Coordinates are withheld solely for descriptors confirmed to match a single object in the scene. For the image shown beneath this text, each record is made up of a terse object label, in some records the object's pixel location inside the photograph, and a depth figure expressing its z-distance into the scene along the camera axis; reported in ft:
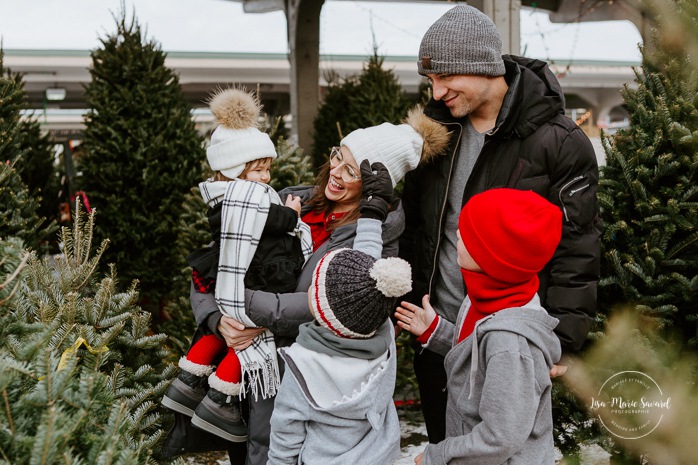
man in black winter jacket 7.30
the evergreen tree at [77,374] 4.25
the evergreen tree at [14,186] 15.07
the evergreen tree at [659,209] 8.85
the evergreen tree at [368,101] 30.66
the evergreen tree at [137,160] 20.10
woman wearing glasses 7.74
